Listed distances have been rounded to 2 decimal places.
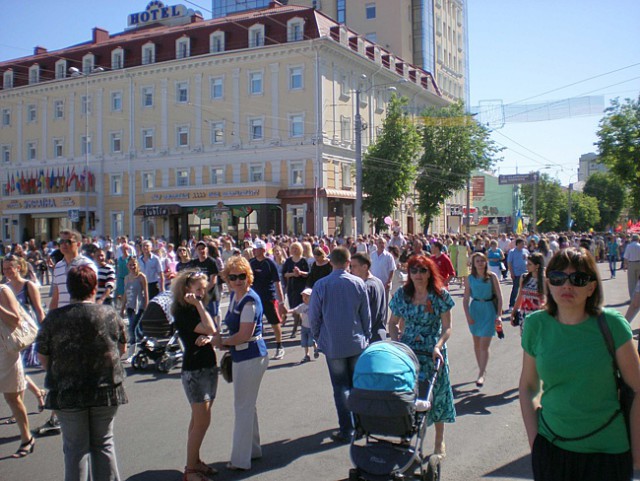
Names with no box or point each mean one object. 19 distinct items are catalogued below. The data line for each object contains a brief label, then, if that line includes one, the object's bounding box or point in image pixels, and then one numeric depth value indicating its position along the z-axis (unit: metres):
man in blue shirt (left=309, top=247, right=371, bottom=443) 5.93
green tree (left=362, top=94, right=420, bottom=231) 40.12
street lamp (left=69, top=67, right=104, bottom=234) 43.94
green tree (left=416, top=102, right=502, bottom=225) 47.50
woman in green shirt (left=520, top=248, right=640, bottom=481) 2.91
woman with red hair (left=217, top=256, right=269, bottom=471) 5.21
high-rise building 58.41
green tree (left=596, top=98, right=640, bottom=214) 22.06
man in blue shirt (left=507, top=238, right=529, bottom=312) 16.02
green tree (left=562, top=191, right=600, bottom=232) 80.56
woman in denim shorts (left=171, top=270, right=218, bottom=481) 4.98
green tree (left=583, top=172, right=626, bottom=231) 91.44
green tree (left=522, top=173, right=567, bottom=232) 77.75
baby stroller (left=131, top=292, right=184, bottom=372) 9.16
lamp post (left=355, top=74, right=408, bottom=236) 28.51
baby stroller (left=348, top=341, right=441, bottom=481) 4.19
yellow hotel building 41.12
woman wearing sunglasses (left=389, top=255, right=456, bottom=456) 5.39
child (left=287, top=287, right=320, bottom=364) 9.69
